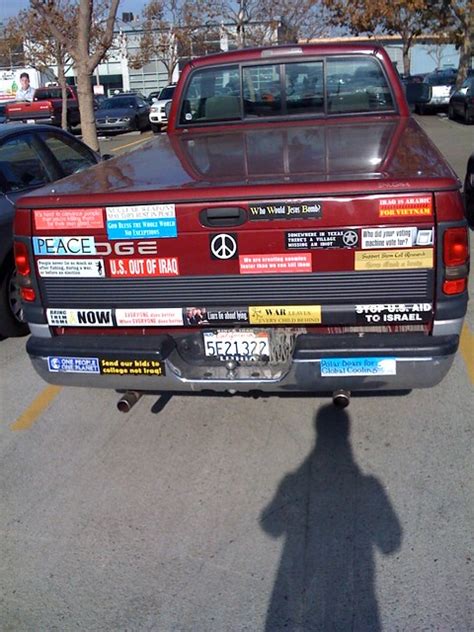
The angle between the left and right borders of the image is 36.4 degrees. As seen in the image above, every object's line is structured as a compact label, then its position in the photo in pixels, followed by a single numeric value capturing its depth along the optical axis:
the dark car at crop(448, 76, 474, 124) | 22.05
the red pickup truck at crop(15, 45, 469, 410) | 3.14
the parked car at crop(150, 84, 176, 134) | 25.17
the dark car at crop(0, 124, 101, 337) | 5.57
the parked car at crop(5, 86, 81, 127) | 25.83
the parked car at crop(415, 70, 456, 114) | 27.75
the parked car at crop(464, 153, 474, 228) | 8.55
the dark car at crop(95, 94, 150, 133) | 26.06
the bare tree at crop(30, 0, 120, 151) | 11.31
